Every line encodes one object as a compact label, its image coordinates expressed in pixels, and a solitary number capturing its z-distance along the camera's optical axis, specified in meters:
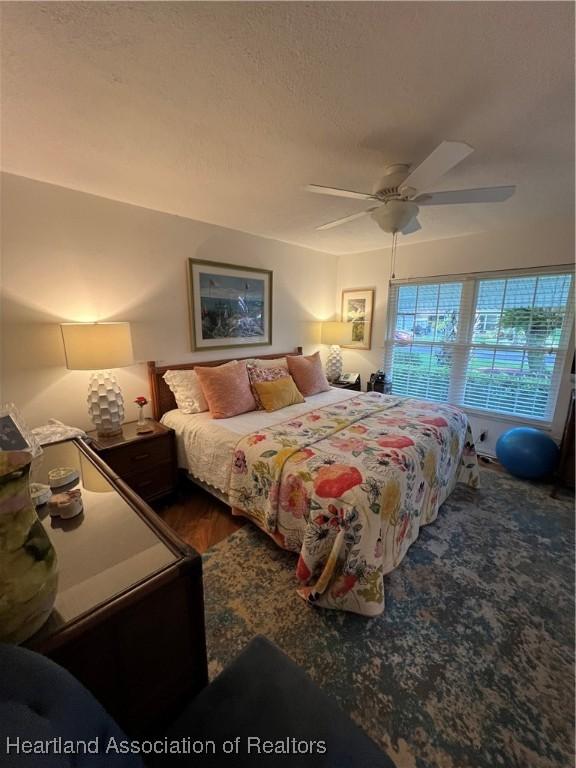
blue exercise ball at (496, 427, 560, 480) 2.73
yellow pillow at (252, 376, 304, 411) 2.73
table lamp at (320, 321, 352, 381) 4.04
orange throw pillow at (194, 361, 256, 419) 2.54
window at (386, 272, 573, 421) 2.87
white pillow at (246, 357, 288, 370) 3.07
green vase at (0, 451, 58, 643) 0.60
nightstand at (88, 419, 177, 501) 2.13
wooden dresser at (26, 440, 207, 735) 0.69
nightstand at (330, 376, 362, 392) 4.04
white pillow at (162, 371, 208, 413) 2.65
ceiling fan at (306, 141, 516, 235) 1.43
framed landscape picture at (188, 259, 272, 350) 2.87
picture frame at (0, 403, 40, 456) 1.01
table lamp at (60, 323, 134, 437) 2.00
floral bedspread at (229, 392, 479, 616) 1.52
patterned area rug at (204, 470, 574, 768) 1.16
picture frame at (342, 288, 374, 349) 4.05
